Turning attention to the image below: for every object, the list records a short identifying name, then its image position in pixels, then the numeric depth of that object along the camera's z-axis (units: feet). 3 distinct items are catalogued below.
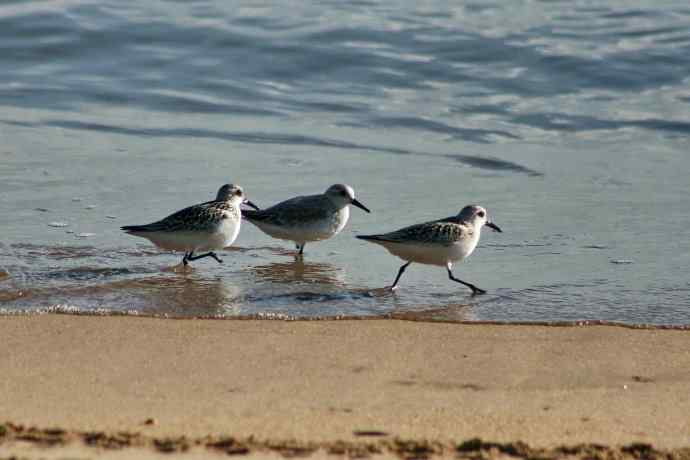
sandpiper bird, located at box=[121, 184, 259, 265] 59.00
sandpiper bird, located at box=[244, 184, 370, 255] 62.28
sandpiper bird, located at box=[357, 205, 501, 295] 55.06
